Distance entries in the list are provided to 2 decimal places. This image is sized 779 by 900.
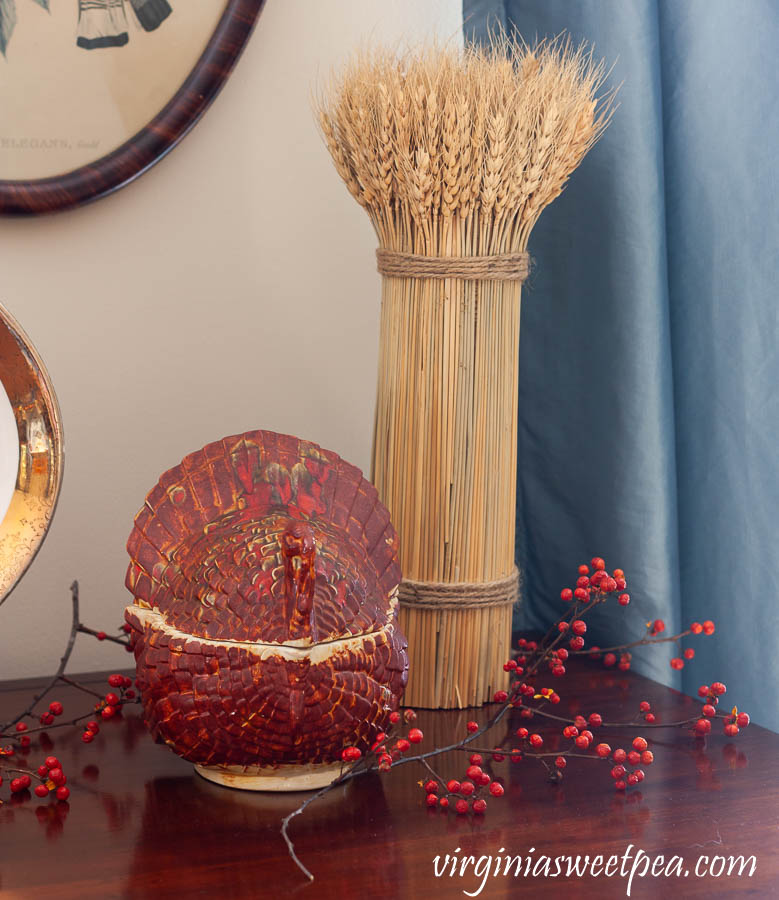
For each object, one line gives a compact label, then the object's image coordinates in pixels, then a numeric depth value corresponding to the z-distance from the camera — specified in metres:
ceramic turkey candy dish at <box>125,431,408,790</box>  1.36
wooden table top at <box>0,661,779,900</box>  1.31
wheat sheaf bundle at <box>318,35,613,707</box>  1.46
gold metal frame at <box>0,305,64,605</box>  1.42
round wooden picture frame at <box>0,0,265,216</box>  1.58
